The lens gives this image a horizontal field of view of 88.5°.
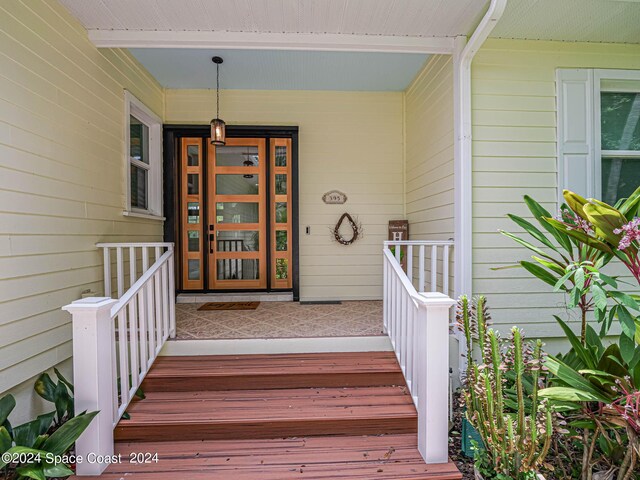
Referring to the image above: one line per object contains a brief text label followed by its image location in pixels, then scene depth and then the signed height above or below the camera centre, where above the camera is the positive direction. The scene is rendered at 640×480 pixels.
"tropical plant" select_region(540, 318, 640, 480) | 1.71 -0.88
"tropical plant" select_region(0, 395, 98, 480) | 1.57 -1.08
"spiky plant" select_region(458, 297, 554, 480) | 1.64 -0.97
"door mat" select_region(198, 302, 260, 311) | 3.93 -0.86
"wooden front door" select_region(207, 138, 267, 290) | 4.46 +0.31
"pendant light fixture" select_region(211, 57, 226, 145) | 3.68 +1.18
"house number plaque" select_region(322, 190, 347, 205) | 4.42 +0.51
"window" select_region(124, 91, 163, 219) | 3.44 +0.91
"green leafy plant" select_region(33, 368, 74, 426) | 2.14 -1.03
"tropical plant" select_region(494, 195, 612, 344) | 1.87 -0.11
